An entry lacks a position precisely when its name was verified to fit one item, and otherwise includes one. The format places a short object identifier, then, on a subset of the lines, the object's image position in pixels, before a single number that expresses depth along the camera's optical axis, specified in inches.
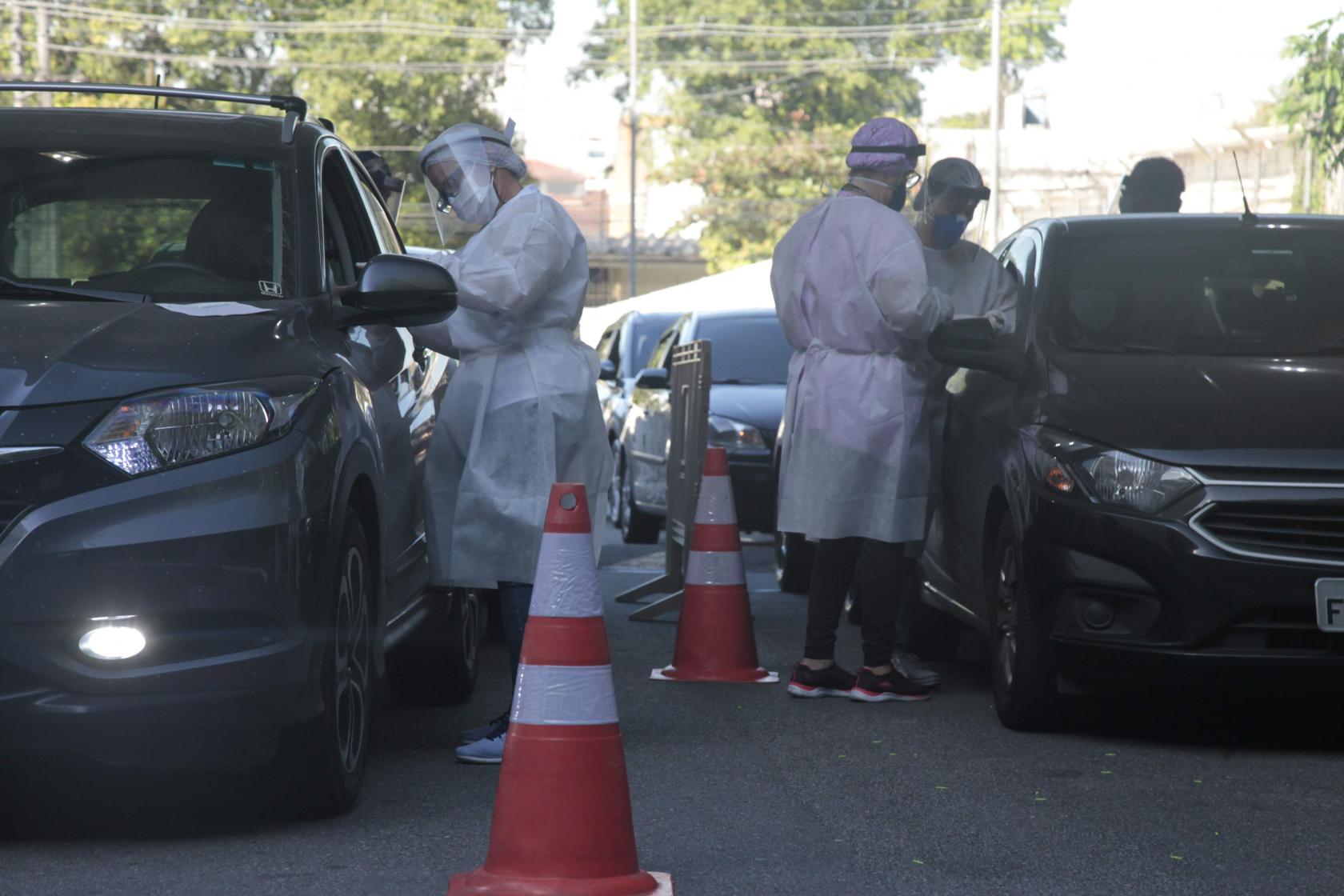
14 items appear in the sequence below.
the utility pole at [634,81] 4242.6
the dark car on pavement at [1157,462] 405.5
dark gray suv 299.6
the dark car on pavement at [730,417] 843.8
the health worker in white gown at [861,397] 488.5
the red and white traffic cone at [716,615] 526.7
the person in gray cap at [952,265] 515.1
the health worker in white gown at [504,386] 407.2
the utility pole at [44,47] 2640.9
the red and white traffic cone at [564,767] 289.4
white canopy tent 1750.8
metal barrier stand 651.8
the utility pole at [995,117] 2921.0
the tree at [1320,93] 1037.5
